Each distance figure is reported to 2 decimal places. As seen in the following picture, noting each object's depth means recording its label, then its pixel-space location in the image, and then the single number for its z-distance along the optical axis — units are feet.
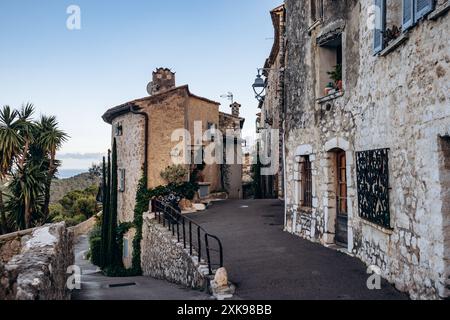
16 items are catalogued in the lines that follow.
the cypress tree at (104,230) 56.65
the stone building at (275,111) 59.21
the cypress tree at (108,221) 56.03
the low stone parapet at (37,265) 13.84
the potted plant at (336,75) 31.01
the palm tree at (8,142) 62.08
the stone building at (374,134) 16.35
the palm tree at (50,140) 69.36
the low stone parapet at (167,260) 25.34
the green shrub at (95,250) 61.87
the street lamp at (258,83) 50.15
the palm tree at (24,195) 62.80
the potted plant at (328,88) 30.95
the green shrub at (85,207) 109.40
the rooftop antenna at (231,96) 97.66
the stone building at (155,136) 57.11
